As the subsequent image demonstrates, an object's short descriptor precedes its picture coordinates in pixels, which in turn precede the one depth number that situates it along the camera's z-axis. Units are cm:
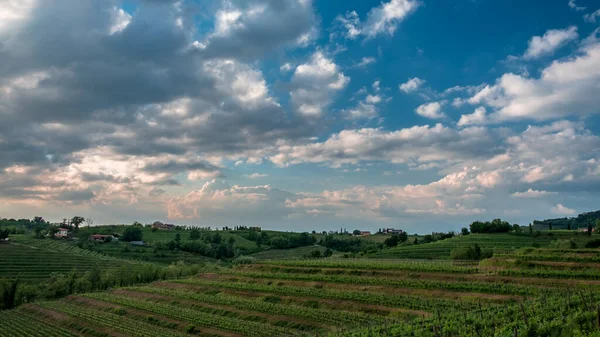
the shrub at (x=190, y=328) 5325
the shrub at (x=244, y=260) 12287
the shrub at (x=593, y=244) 7906
